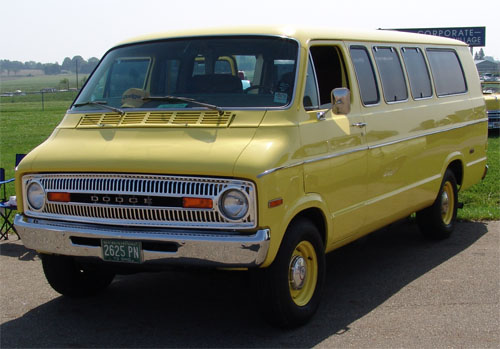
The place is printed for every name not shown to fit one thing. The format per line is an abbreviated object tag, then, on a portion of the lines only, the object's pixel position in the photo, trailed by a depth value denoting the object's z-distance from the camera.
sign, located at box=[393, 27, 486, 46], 26.73
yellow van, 5.02
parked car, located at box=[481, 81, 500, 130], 21.19
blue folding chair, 8.35
